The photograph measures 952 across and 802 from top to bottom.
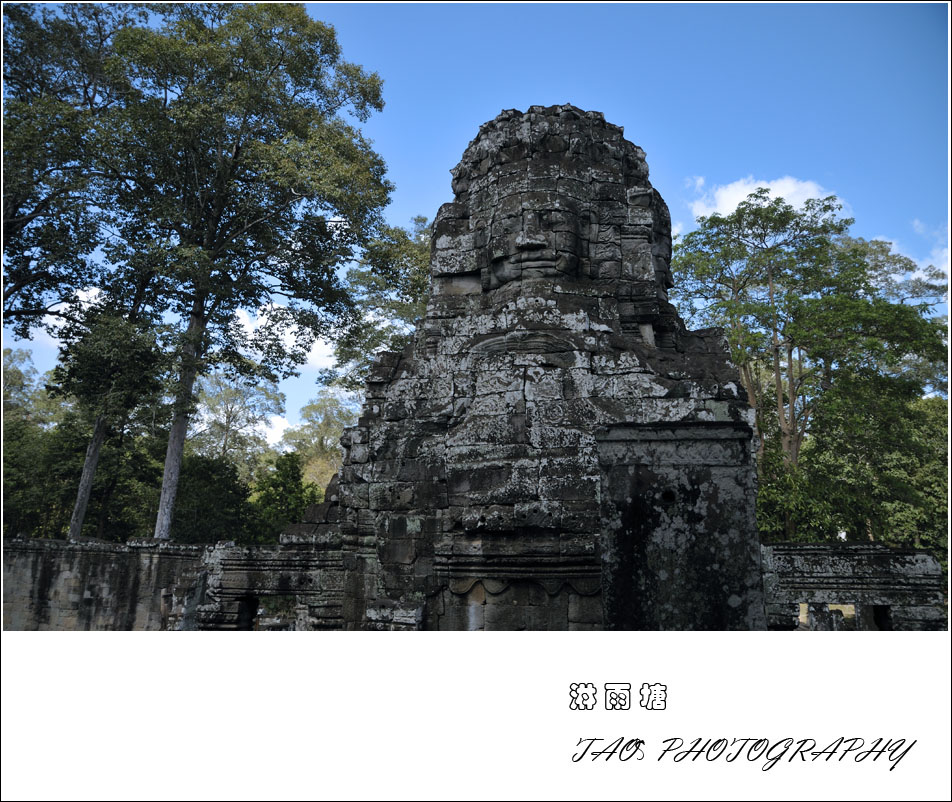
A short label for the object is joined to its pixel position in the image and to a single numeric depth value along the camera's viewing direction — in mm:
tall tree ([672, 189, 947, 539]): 12297
